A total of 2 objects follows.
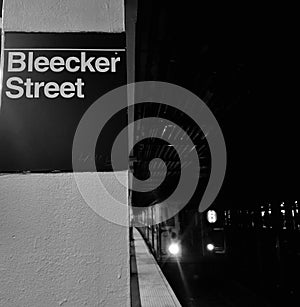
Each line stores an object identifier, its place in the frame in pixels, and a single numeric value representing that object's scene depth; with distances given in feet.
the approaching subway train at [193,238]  42.68
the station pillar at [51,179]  3.52
